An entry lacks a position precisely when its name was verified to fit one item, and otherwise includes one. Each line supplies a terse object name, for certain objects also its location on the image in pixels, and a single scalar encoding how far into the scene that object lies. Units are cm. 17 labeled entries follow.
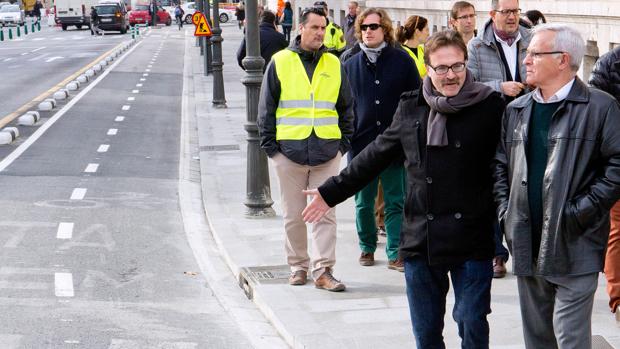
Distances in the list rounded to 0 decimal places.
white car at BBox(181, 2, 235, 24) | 8512
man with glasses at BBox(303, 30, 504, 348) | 519
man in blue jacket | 841
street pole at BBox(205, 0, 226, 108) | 2370
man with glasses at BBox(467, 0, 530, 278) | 792
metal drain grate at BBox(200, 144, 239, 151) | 1733
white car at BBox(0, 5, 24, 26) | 8515
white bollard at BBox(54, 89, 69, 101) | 2661
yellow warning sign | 2852
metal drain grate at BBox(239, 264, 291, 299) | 845
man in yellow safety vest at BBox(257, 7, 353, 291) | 806
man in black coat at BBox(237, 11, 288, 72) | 1521
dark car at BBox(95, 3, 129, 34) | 7244
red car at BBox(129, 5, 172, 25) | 8975
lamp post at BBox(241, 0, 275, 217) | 1125
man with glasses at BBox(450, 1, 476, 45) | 882
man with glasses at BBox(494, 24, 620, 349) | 468
